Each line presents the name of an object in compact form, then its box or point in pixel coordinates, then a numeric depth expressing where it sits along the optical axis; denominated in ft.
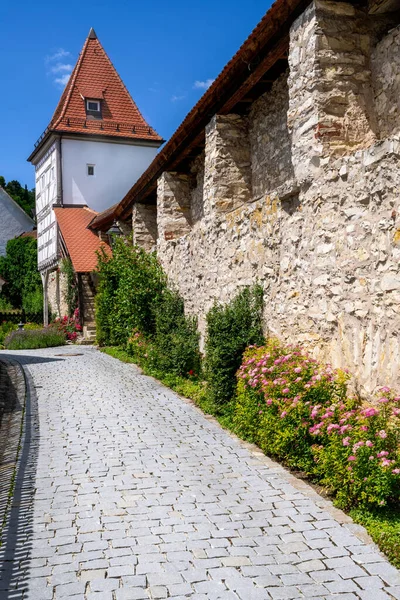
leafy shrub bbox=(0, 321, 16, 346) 72.07
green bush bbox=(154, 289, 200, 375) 33.30
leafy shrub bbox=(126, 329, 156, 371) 37.45
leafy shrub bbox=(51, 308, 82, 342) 68.03
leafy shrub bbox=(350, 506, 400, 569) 11.87
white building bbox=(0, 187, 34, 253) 136.87
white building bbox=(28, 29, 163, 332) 81.25
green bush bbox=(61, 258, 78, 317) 70.74
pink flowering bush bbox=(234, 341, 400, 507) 13.82
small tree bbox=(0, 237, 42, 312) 106.32
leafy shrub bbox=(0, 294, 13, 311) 108.44
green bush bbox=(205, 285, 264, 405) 24.32
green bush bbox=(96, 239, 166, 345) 41.73
